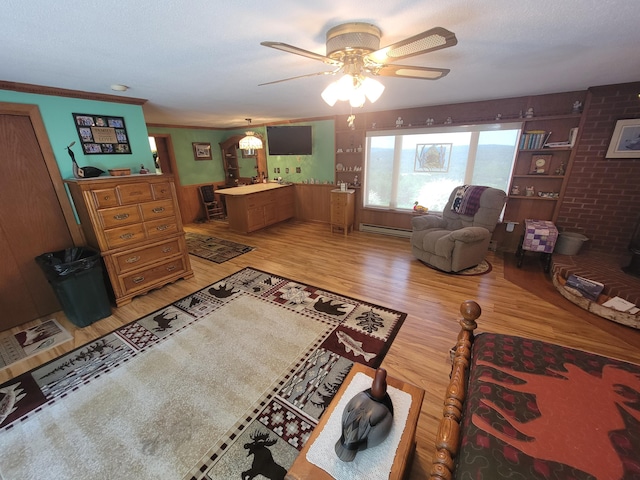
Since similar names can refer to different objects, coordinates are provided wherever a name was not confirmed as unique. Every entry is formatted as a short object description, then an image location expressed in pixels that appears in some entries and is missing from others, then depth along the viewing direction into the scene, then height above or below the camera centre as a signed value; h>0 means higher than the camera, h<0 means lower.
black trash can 2.29 -1.07
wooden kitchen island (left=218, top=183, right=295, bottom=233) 4.93 -0.85
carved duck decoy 0.99 -1.00
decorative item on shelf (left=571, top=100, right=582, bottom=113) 3.09 +0.60
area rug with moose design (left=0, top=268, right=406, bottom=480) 1.36 -1.51
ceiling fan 1.21 +0.56
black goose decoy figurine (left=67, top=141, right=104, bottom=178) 2.53 -0.05
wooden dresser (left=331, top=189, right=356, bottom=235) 4.74 -0.86
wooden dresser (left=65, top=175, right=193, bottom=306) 2.47 -0.65
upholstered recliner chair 3.18 -0.92
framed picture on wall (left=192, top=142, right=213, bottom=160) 6.02 +0.29
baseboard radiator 4.68 -1.29
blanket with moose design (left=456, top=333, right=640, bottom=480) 0.81 -0.93
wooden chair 6.09 -0.94
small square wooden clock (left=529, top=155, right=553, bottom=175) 3.45 -0.08
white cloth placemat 0.96 -1.14
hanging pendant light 4.89 +0.38
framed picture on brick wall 2.85 +0.19
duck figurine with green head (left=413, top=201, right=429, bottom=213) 4.34 -0.81
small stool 3.12 -0.97
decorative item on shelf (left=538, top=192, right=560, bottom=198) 3.44 -0.48
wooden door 2.33 -0.54
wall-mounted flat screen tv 5.24 +0.46
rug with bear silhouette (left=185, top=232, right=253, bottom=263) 4.05 -1.41
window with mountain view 3.70 -0.04
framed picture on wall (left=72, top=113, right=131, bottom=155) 2.66 +0.33
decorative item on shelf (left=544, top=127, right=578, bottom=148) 3.17 +0.19
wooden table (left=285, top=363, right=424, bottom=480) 0.95 -1.12
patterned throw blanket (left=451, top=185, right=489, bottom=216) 3.47 -0.55
